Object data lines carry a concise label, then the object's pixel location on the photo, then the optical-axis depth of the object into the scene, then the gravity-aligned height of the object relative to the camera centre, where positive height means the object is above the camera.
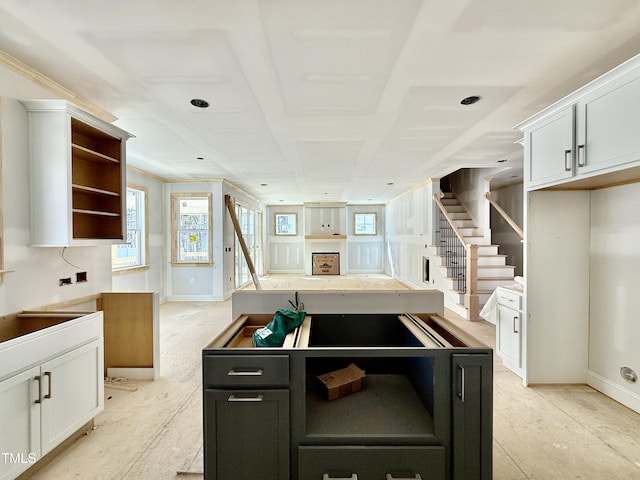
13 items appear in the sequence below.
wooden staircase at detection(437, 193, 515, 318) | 5.08 -0.65
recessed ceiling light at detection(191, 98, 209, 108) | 2.66 +1.19
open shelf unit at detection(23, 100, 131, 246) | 2.18 +0.54
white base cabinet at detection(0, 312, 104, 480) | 1.55 -0.87
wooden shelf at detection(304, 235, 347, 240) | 10.49 -0.05
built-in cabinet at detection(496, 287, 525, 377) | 2.88 -0.92
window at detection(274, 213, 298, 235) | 11.19 +0.43
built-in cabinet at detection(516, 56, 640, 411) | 2.29 -0.20
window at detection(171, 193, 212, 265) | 6.35 +0.12
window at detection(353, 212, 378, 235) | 10.96 +0.46
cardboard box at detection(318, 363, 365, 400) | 1.49 -0.74
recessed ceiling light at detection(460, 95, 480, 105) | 2.64 +1.21
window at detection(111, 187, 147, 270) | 5.20 +0.01
